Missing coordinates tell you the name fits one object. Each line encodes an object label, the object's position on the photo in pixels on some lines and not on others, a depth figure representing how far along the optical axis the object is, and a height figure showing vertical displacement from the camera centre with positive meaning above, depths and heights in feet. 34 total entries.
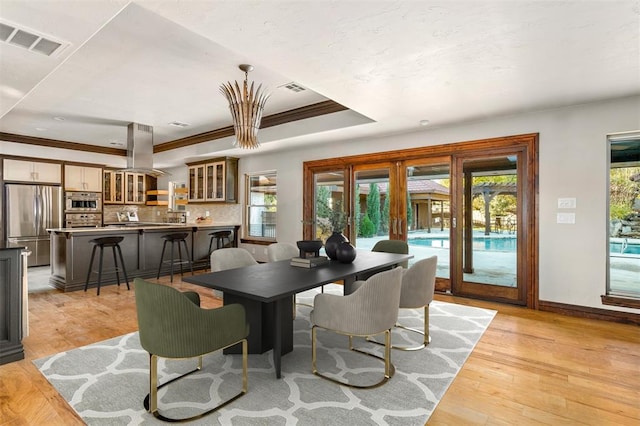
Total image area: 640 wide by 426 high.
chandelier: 11.81 +3.36
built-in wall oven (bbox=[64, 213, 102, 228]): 25.50 -0.60
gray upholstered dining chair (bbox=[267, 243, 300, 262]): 13.65 -1.62
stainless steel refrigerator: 22.72 -0.21
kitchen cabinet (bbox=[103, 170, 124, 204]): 28.49 +2.14
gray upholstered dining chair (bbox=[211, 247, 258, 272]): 11.25 -1.58
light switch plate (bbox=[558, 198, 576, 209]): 13.00 +0.30
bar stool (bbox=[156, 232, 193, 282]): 19.45 -1.71
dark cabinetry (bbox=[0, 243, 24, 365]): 8.98 -2.47
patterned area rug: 6.64 -3.92
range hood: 19.80 +3.74
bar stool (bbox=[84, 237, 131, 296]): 16.41 -1.69
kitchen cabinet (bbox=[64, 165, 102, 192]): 25.52 +2.59
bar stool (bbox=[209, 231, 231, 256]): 22.40 -1.74
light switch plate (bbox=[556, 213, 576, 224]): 13.01 -0.28
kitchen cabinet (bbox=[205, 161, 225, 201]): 24.76 +2.24
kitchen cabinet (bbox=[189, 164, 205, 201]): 26.14 +2.30
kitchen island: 16.99 -2.14
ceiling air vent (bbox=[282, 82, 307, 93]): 13.55 +5.04
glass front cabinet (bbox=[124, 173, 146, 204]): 30.01 +2.13
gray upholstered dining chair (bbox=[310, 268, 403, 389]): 7.53 -2.25
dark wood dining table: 7.64 -1.70
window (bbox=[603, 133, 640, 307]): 12.60 -0.24
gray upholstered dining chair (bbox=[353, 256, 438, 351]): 9.64 -2.11
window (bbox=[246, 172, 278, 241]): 23.40 +0.45
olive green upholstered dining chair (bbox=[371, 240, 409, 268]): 14.31 -1.50
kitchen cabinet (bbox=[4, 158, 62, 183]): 22.77 +2.85
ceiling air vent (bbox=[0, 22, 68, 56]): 7.07 +3.74
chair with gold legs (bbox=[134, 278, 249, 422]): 6.26 -2.17
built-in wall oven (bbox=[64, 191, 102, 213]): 25.57 +0.79
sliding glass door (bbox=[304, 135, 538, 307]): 14.23 +0.09
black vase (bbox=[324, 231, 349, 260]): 11.21 -1.05
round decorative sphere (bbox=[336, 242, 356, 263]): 10.90 -1.32
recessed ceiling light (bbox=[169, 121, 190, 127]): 19.64 +5.14
